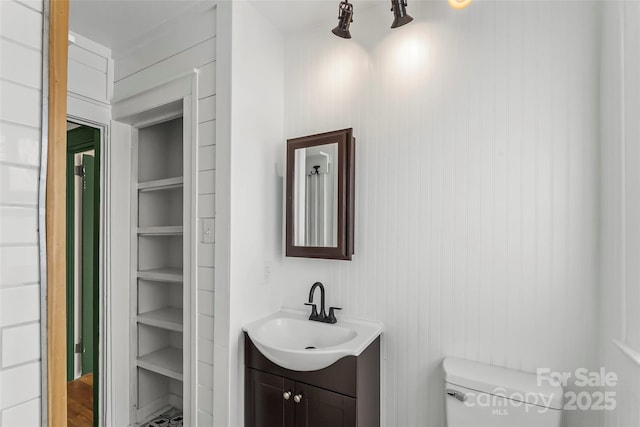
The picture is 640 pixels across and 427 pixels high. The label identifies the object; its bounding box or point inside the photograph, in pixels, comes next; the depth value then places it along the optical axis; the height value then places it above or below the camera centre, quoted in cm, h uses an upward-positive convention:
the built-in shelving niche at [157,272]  234 -43
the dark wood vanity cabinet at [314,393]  154 -88
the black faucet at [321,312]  189 -56
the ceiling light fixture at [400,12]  154 +92
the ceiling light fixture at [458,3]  138 +86
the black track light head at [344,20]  162 +93
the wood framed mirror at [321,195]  181 +10
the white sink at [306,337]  153 -64
